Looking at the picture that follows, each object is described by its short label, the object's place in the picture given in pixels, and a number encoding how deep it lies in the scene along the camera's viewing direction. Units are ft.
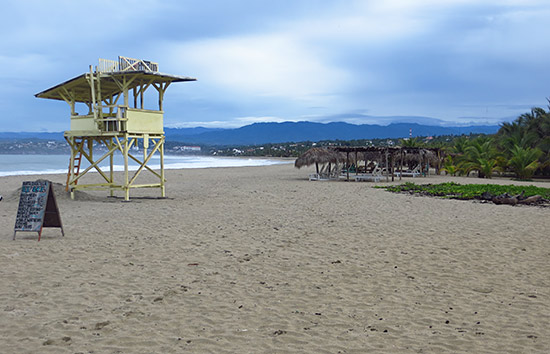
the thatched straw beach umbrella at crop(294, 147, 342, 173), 78.54
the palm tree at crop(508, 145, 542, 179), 84.89
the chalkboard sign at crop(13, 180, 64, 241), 26.91
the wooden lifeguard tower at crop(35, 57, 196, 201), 45.24
